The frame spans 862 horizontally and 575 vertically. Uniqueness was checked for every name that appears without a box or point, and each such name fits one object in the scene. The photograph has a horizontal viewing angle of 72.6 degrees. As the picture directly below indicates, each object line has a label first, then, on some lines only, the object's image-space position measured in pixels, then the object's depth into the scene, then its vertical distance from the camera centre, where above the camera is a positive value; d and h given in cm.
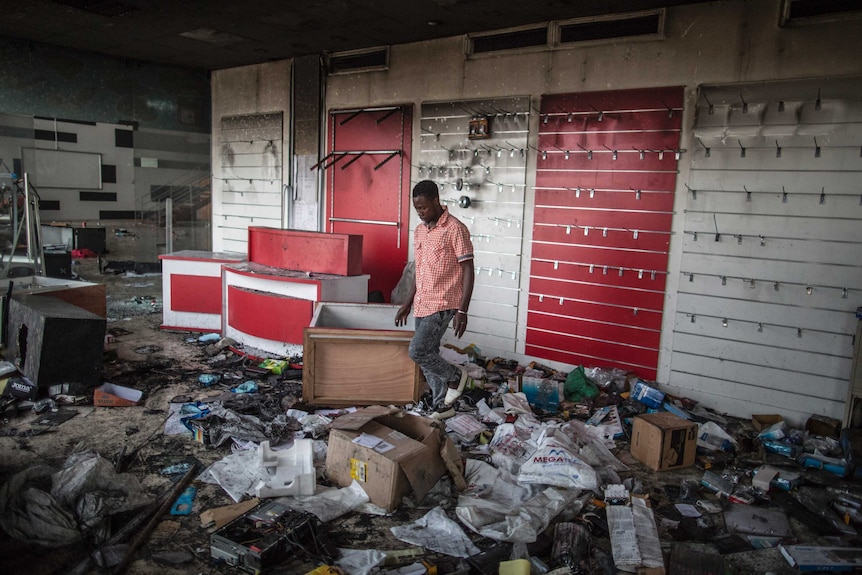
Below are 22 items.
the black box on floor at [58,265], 934 -98
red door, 768 +44
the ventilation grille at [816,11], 482 +188
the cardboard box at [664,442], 420 -154
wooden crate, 496 -129
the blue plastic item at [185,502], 342 -174
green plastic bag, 565 -156
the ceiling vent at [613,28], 574 +202
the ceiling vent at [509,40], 646 +206
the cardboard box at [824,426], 490 -159
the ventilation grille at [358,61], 782 +212
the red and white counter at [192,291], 729 -102
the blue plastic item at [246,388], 547 -164
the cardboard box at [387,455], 347 -144
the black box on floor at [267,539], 291 -167
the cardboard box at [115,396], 500 -163
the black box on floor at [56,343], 495 -121
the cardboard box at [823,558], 310 -171
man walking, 460 -45
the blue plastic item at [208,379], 564 -162
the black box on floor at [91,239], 1241 -72
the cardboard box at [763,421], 521 -167
